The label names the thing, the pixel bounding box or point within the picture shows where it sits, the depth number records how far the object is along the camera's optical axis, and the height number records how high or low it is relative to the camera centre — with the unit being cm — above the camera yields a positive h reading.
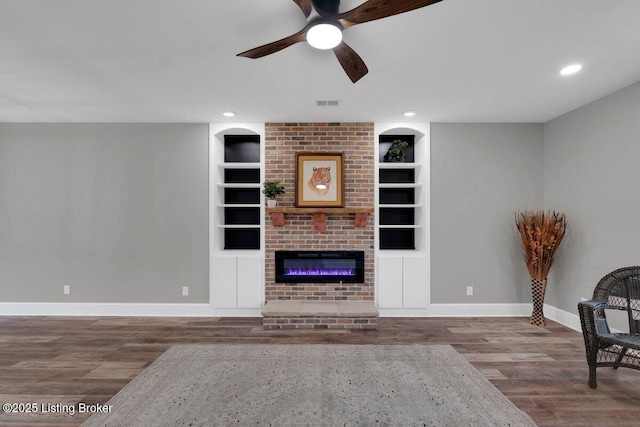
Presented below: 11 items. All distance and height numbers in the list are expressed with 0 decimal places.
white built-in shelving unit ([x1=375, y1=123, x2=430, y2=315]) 412 -21
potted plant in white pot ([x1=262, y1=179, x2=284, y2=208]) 399 +34
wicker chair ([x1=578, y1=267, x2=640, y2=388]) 242 -80
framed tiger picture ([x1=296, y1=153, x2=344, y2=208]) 413 +49
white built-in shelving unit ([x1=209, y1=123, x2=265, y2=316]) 414 -7
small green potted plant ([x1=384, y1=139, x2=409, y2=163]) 420 +88
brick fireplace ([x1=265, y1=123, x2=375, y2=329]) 417 +18
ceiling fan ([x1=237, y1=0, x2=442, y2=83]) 160 +108
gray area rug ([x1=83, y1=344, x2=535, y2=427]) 206 -131
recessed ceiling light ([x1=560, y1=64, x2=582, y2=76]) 265 +128
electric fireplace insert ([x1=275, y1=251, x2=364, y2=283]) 419 -64
